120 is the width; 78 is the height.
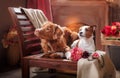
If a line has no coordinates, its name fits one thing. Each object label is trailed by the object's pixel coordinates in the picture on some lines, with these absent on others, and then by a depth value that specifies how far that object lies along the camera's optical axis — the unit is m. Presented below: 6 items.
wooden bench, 2.33
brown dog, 2.53
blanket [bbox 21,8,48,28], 2.90
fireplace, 3.66
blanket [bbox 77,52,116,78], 2.13
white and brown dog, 2.39
